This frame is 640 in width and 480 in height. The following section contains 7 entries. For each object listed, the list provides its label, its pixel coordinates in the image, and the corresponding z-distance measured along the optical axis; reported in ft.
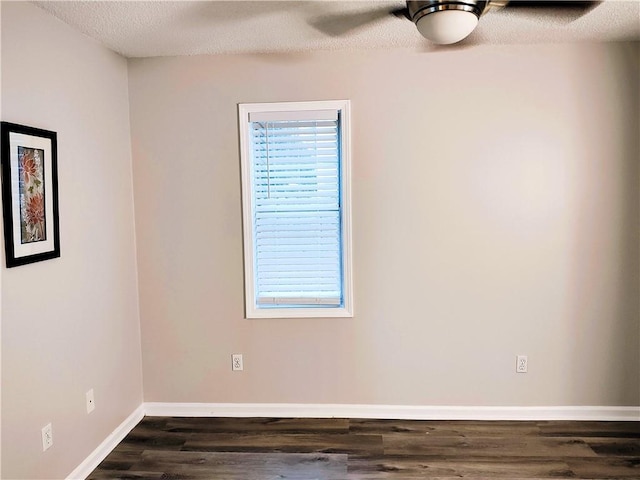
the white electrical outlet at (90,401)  8.83
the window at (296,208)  10.24
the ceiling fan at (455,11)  6.68
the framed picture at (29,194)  6.83
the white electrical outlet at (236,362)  10.77
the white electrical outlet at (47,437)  7.55
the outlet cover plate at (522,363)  10.36
